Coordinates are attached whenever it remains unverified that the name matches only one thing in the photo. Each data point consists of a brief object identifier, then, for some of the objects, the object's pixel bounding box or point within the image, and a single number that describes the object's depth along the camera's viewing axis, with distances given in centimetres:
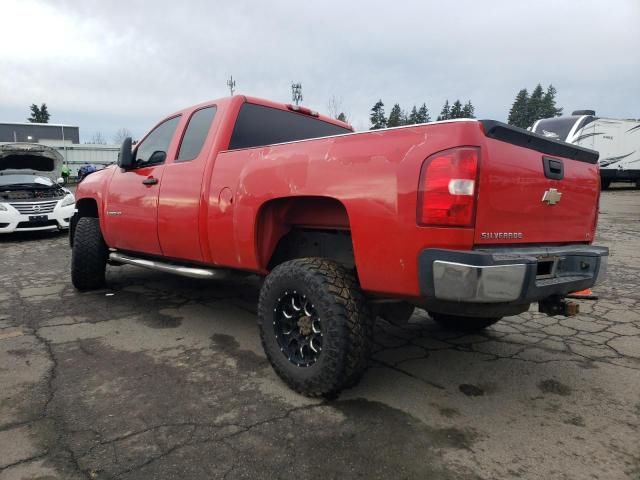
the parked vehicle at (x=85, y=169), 3041
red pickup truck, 212
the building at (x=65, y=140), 3834
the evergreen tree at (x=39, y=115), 7225
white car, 905
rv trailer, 1642
